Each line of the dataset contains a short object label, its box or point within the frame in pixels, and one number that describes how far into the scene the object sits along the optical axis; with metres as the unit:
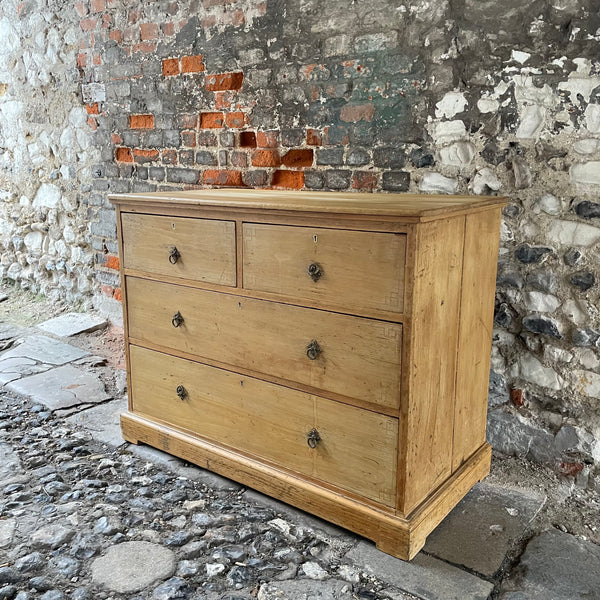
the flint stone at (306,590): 1.73
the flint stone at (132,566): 1.78
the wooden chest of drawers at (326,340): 1.80
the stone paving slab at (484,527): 1.89
